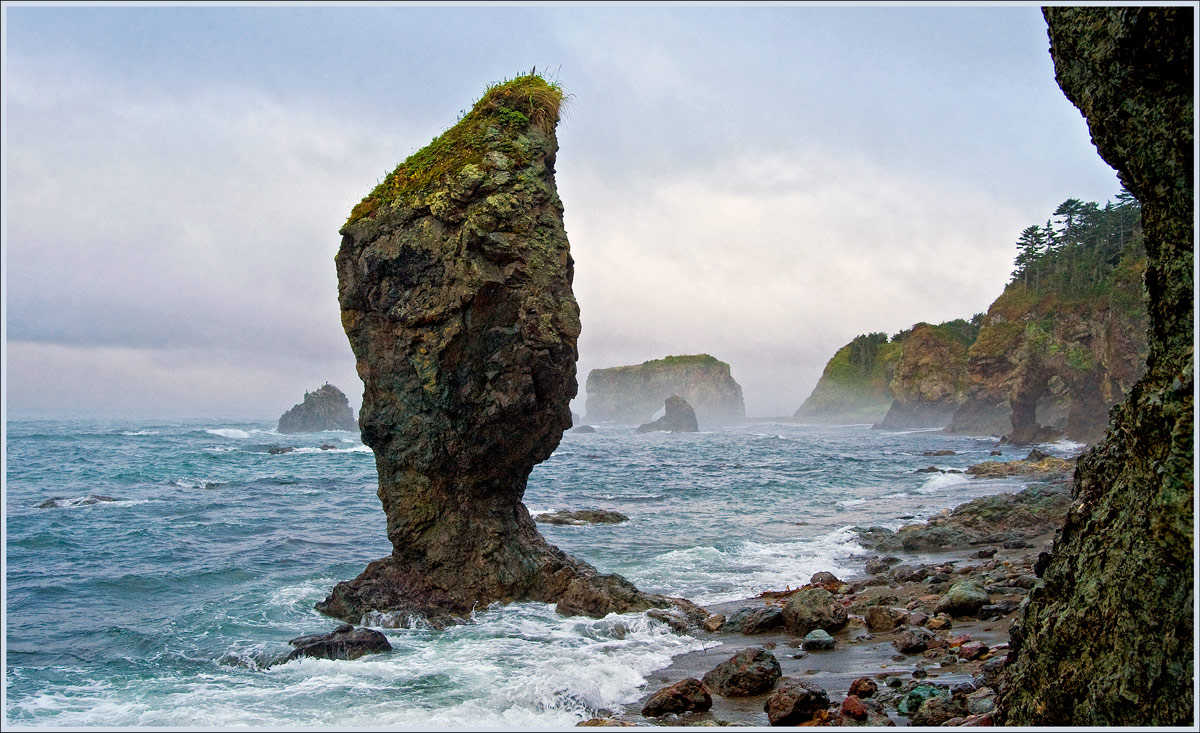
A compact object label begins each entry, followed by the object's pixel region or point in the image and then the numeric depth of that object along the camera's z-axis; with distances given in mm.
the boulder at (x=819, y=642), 11008
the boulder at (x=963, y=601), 11992
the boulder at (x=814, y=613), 11859
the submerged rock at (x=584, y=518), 24109
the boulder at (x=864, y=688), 8469
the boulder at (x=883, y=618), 11773
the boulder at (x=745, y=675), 9125
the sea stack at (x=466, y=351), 12773
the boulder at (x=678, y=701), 8648
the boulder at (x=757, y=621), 12250
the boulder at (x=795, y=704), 8023
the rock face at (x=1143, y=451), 4328
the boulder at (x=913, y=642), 10305
